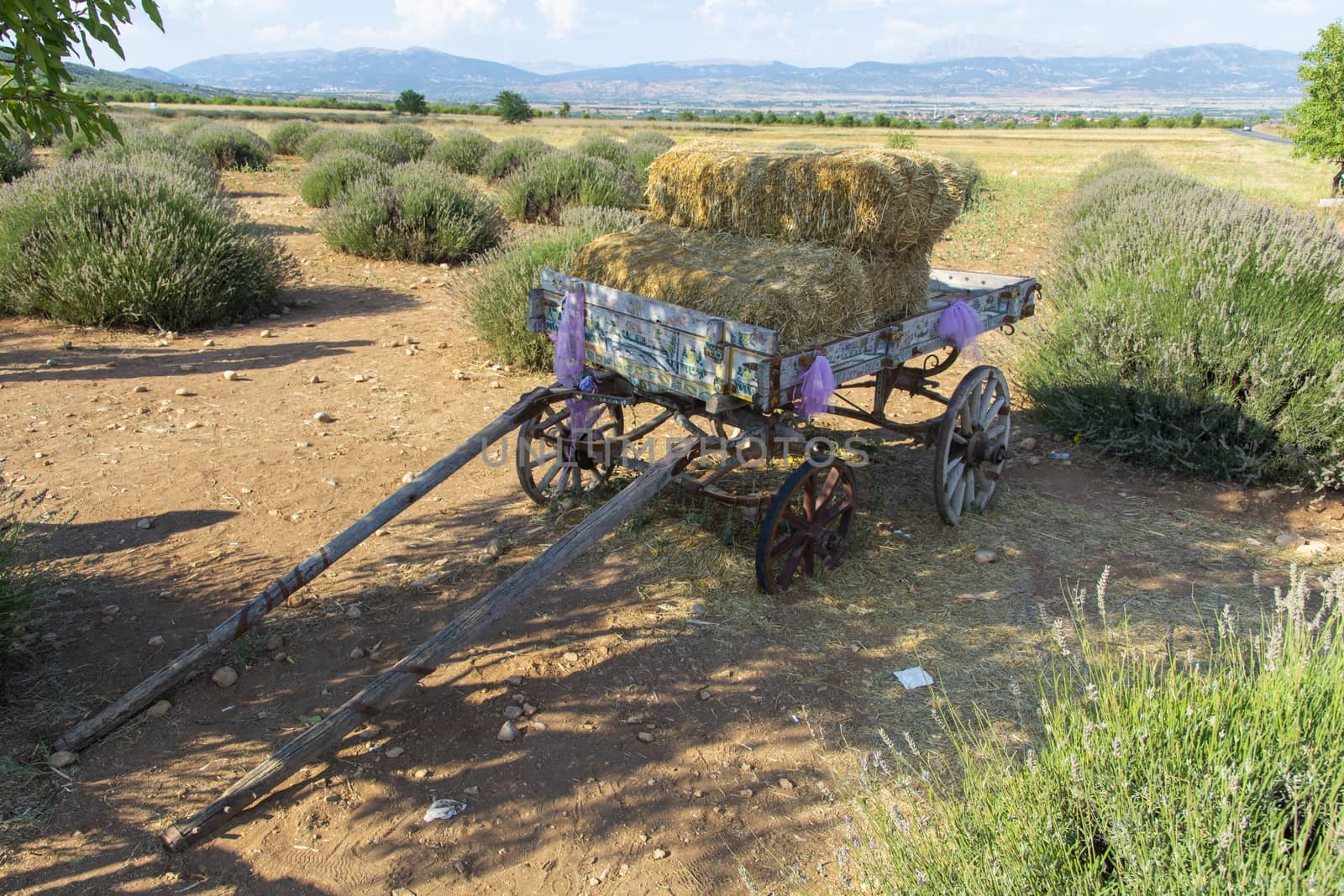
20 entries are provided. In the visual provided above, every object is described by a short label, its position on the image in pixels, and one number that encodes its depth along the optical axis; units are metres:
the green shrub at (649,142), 21.22
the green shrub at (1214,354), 5.34
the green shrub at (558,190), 14.49
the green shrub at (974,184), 19.32
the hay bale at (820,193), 4.42
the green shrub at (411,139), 22.95
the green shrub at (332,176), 15.08
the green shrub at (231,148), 21.75
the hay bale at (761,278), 4.08
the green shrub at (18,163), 15.70
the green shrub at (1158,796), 1.84
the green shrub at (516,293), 7.59
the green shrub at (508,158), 19.56
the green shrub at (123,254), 8.12
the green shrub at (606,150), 19.91
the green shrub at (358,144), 20.06
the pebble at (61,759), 3.06
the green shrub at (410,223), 11.38
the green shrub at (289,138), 26.66
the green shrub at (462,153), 21.03
